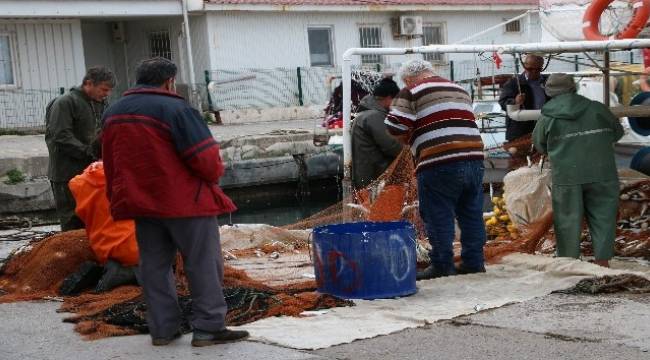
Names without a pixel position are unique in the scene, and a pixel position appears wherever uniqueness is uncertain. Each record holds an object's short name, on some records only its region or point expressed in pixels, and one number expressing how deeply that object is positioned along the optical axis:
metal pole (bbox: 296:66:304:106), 29.89
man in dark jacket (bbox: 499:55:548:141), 11.14
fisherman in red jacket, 6.21
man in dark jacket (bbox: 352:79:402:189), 10.53
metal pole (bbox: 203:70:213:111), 28.05
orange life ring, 9.69
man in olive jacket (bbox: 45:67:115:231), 8.98
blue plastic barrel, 7.55
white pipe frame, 8.64
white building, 25.98
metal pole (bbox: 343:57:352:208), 10.96
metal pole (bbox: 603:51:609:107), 10.15
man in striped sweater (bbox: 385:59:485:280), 8.12
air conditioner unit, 32.28
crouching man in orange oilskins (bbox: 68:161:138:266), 8.23
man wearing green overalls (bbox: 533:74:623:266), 8.68
